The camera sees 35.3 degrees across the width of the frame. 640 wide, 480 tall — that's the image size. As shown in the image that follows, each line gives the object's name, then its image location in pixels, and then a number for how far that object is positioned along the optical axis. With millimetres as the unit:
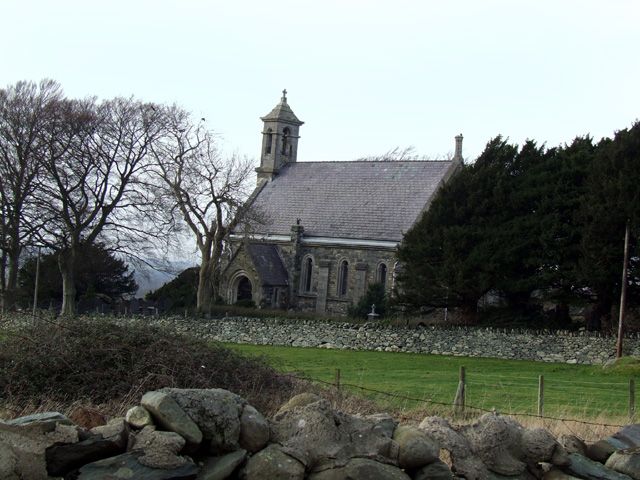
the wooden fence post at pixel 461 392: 16191
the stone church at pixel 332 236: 54688
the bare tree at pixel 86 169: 44250
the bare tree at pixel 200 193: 46938
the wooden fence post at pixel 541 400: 16750
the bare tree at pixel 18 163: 43250
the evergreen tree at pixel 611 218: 36656
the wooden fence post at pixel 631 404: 17062
